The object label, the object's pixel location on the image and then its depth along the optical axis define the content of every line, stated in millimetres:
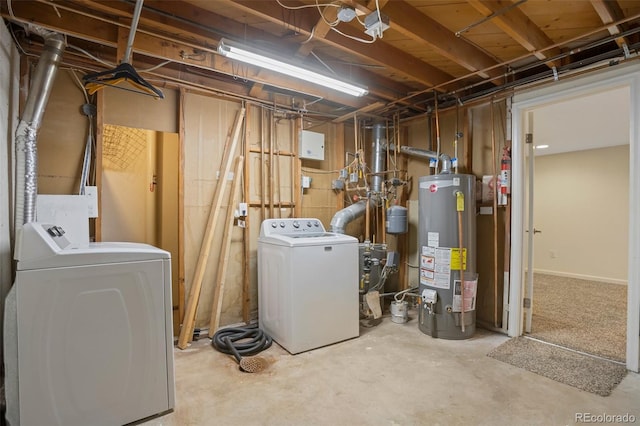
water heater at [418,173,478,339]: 3029
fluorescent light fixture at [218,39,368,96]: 2213
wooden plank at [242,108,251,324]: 3402
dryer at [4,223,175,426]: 1592
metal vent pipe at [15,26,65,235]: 2096
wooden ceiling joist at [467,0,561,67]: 2023
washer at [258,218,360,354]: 2738
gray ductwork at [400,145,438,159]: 3590
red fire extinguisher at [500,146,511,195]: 3127
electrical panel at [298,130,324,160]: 3812
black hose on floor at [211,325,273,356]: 2748
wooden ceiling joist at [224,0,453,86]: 2041
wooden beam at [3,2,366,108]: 2082
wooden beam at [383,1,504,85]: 2145
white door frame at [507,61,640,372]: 2398
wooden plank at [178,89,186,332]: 3051
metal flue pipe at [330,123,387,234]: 3711
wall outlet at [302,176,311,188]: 3871
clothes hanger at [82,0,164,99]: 1811
